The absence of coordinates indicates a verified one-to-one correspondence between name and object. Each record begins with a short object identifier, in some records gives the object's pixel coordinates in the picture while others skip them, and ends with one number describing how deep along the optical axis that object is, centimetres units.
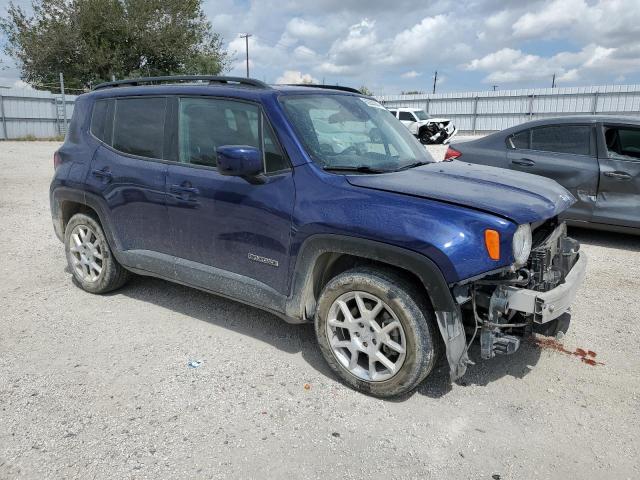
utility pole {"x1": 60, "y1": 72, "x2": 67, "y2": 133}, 2558
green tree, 3406
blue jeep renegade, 289
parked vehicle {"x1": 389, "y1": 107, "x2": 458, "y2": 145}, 2388
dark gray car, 620
